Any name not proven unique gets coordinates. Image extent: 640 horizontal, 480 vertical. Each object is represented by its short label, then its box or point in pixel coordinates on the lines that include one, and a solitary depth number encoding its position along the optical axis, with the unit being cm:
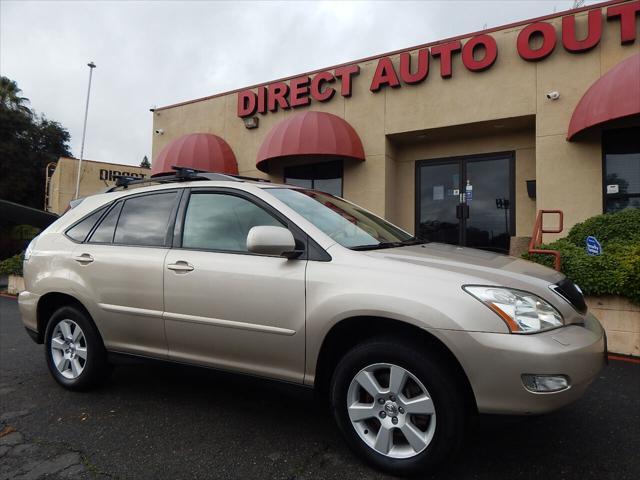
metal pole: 2341
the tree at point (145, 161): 7523
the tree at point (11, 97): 2839
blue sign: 543
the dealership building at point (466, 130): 764
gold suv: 214
